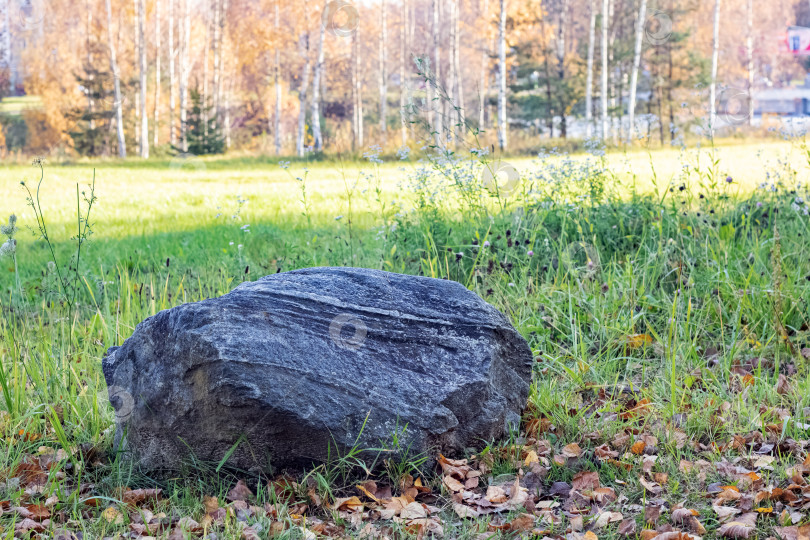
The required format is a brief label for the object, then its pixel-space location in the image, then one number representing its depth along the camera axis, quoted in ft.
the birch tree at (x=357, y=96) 98.88
